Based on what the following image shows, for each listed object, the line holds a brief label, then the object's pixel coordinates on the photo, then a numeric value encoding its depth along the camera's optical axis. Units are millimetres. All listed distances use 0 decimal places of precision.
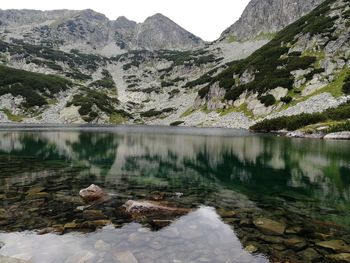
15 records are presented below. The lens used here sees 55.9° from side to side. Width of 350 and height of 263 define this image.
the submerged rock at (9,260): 11190
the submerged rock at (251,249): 13070
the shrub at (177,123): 162350
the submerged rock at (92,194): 20672
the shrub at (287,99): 115312
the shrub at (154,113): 193125
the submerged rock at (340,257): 12227
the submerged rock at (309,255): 12338
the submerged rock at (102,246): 13164
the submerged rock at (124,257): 12031
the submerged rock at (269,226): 15375
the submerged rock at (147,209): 18016
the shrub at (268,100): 121250
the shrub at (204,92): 172200
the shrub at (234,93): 144125
